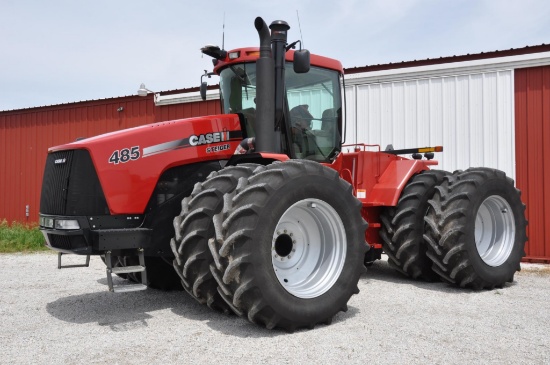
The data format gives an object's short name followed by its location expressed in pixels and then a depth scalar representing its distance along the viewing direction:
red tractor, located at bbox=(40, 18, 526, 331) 4.38
